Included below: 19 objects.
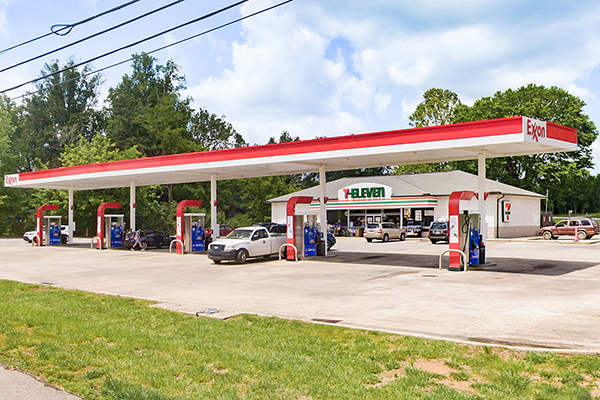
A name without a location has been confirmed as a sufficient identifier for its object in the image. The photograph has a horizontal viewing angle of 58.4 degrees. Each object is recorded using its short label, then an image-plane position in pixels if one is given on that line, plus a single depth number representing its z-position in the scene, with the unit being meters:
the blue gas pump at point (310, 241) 24.72
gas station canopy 17.98
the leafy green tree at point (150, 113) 71.75
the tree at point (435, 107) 64.81
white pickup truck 22.36
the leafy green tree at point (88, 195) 49.22
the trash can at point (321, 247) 25.47
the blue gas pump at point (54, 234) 37.81
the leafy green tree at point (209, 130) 82.19
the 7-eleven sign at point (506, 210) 43.09
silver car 39.06
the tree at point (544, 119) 53.53
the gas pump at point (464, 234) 19.14
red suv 39.88
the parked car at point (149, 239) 31.81
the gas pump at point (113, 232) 33.84
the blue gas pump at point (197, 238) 29.58
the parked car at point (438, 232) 36.00
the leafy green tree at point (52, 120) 73.94
